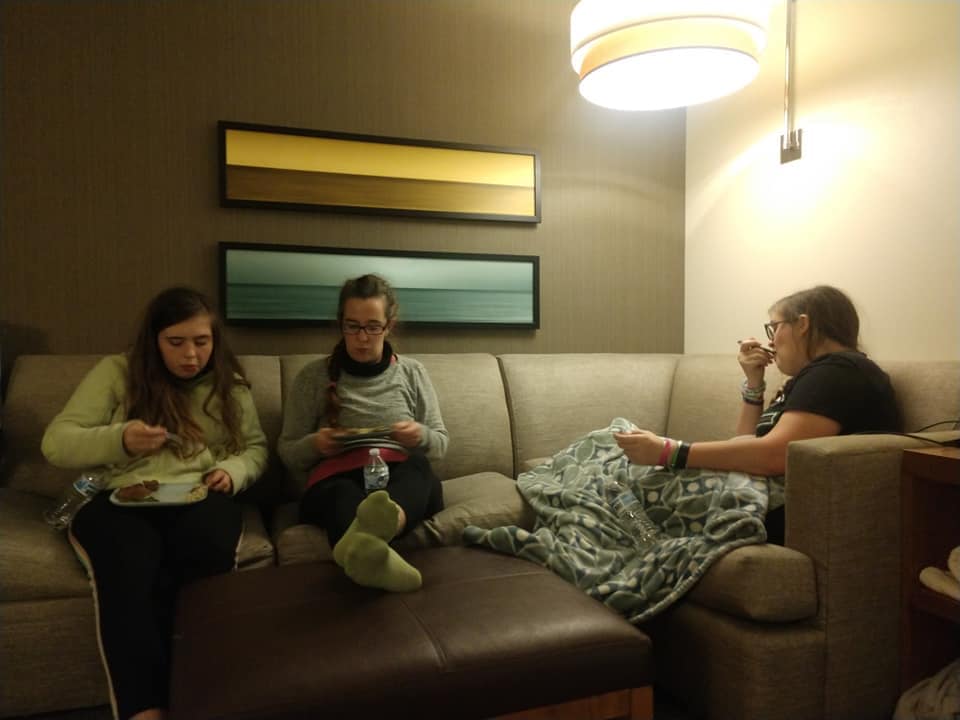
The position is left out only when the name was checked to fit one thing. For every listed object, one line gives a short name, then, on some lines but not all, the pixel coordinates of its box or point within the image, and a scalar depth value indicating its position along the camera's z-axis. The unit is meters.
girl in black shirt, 1.61
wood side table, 1.46
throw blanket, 1.53
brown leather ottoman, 1.08
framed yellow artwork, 2.42
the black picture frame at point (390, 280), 2.43
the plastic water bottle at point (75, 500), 1.69
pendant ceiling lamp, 1.90
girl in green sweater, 1.36
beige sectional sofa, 1.40
